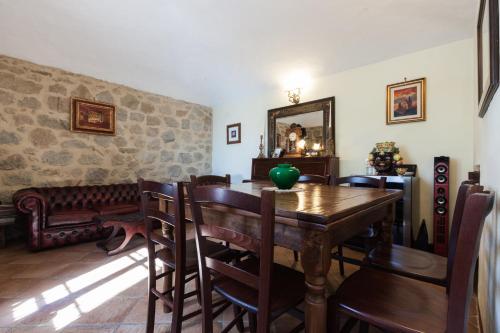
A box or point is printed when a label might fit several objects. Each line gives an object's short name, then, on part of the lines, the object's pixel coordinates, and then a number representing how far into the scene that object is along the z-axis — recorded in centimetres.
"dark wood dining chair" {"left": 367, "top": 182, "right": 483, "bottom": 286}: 105
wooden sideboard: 346
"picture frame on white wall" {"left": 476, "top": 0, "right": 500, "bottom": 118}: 107
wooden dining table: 83
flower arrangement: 286
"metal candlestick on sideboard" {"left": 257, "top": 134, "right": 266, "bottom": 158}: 445
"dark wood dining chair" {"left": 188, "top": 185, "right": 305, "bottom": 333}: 80
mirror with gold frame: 367
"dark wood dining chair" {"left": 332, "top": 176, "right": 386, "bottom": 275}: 178
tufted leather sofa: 268
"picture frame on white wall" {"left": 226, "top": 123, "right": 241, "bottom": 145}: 497
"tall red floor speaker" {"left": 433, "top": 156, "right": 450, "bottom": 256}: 258
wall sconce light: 397
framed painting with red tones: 292
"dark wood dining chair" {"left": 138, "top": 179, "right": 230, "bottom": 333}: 115
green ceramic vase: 159
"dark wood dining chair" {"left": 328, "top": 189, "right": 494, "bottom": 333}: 64
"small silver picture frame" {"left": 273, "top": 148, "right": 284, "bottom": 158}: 418
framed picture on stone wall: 361
